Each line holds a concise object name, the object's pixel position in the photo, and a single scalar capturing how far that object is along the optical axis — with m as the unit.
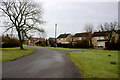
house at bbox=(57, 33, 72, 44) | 63.90
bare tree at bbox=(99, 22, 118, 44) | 34.00
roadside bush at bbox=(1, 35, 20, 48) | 33.31
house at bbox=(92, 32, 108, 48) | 48.64
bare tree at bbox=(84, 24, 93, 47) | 47.74
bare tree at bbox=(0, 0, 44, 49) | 23.25
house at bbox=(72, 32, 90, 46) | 51.85
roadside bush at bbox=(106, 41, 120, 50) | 28.88
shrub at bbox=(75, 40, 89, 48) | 36.47
